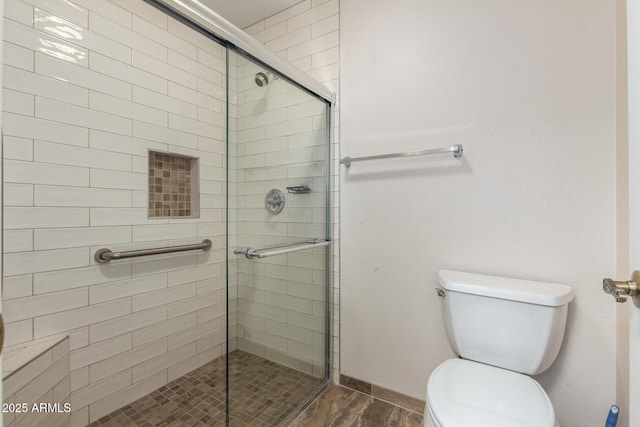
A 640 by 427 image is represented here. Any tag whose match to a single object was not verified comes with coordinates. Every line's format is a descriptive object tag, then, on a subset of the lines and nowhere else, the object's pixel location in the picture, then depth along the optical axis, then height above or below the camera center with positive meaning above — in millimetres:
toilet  907 -531
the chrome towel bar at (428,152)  1379 +288
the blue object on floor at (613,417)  1014 -688
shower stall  1271 -39
